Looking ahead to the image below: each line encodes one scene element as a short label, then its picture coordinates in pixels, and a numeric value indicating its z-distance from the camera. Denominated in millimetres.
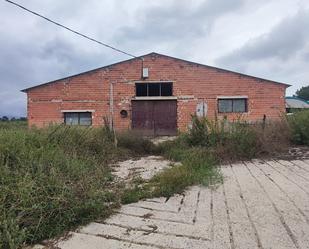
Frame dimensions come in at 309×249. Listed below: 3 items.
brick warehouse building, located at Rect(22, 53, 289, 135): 12483
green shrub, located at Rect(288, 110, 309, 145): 7484
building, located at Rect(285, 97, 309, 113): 17522
